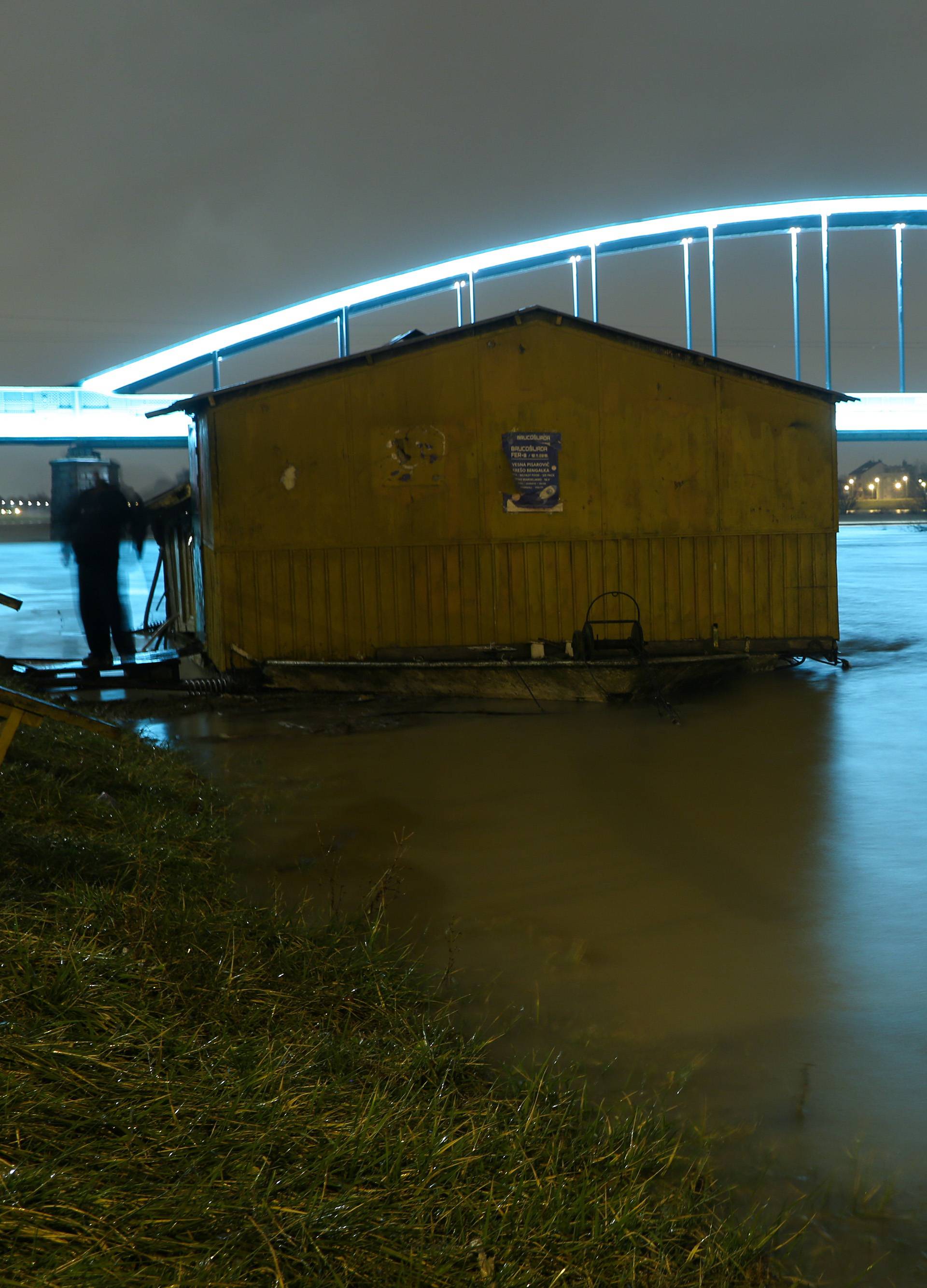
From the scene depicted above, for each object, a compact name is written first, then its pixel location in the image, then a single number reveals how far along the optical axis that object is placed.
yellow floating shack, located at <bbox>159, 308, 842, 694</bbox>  10.42
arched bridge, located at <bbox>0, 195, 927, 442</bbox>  44.06
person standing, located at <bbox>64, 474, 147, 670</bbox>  11.17
